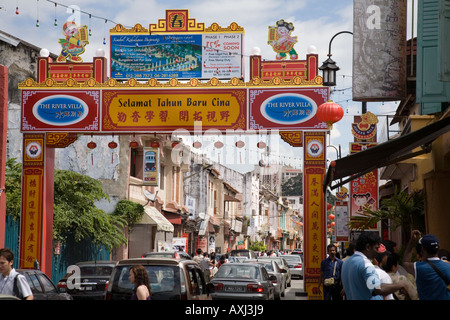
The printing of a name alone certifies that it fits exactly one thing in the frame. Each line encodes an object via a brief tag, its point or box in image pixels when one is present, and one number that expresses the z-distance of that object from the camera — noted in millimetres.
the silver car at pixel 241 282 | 19172
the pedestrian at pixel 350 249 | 10988
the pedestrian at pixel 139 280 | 9664
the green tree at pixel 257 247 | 74000
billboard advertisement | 23125
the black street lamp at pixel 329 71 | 21875
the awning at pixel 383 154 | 11578
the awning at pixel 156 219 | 35906
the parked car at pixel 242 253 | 41781
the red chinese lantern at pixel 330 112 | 18703
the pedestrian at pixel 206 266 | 26212
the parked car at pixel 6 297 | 7762
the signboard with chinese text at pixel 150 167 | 33656
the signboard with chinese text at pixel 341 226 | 30433
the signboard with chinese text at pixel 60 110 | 23625
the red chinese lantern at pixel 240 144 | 22886
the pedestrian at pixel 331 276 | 16453
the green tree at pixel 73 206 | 26266
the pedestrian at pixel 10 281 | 9328
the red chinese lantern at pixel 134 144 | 24219
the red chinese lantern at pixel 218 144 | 23000
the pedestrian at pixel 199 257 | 26838
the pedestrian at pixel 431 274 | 7805
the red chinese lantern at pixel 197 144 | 22984
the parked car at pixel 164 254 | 26056
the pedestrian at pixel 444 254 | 10634
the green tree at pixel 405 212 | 17672
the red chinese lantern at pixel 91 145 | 24534
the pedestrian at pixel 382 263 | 8578
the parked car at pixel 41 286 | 13234
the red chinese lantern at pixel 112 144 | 24422
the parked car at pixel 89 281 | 18781
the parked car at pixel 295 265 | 45281
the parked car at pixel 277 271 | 27297
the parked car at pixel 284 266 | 35172
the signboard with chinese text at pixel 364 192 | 24531
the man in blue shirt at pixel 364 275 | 7789
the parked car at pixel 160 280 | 11719
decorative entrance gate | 22812
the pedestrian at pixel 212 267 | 28733
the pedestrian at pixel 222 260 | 31891
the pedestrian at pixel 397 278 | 8470
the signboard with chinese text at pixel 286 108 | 22797
